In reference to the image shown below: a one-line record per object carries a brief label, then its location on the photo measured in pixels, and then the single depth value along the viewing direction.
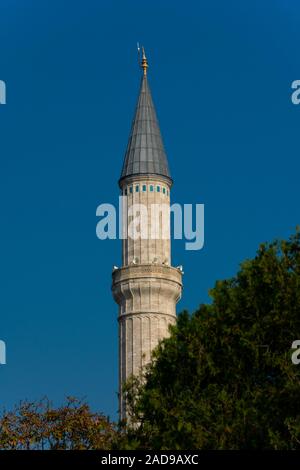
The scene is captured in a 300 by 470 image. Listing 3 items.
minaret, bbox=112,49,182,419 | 82.12
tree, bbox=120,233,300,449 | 41.22
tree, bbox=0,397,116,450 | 61.45
